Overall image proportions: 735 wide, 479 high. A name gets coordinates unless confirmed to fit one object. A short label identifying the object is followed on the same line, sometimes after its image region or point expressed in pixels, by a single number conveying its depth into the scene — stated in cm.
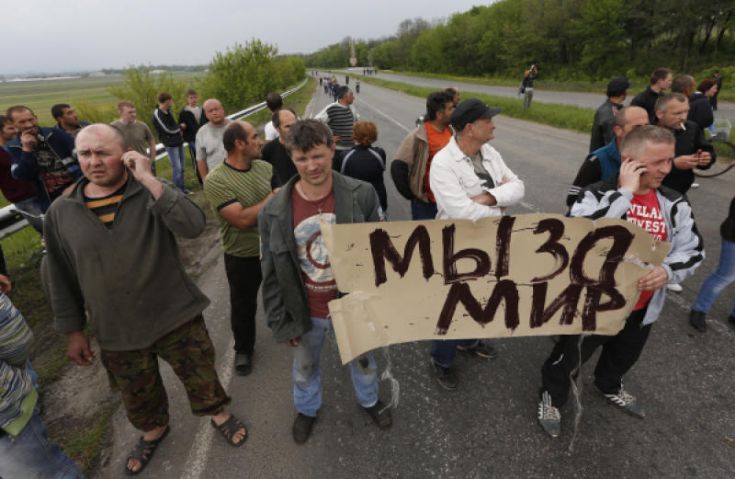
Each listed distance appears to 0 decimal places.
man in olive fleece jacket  188
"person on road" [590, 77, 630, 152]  452
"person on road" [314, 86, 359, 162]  608
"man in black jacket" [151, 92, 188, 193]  798
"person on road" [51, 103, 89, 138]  485
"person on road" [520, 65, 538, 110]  1608
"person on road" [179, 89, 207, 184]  866
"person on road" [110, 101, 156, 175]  618
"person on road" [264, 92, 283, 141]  540
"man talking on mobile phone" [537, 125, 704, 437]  191
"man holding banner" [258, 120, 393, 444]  199
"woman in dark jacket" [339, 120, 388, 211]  392
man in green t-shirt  268
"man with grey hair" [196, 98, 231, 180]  482
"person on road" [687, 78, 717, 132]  516
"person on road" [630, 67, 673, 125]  516
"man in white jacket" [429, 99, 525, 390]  224
